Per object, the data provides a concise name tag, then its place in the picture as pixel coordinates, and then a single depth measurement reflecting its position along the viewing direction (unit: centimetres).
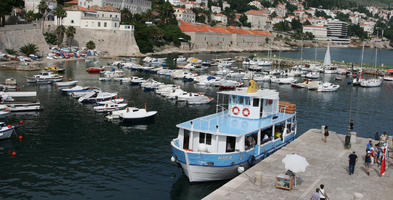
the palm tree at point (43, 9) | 10427
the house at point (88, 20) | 11225
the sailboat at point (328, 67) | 9681
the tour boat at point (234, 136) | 2314
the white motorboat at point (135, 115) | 3997
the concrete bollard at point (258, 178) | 1975
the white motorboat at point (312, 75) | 8512
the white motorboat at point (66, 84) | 5862
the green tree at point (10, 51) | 8250
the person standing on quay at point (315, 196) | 1742
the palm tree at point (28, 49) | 8662
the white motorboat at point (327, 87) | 6738
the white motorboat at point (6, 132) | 3208
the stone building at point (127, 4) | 14599
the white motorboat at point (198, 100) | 5203
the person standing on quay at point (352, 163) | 2136
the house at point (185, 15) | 18912
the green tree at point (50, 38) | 10225
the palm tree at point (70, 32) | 10434
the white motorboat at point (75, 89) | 5422
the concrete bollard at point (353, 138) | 2845
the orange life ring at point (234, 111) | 2879
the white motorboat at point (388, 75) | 8716
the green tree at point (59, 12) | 10406
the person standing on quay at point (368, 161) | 2218
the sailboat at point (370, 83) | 7525
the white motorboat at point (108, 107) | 4406
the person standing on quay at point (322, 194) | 1757
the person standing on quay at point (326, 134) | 2817
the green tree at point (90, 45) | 10819
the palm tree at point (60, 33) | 10362
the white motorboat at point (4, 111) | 4018
